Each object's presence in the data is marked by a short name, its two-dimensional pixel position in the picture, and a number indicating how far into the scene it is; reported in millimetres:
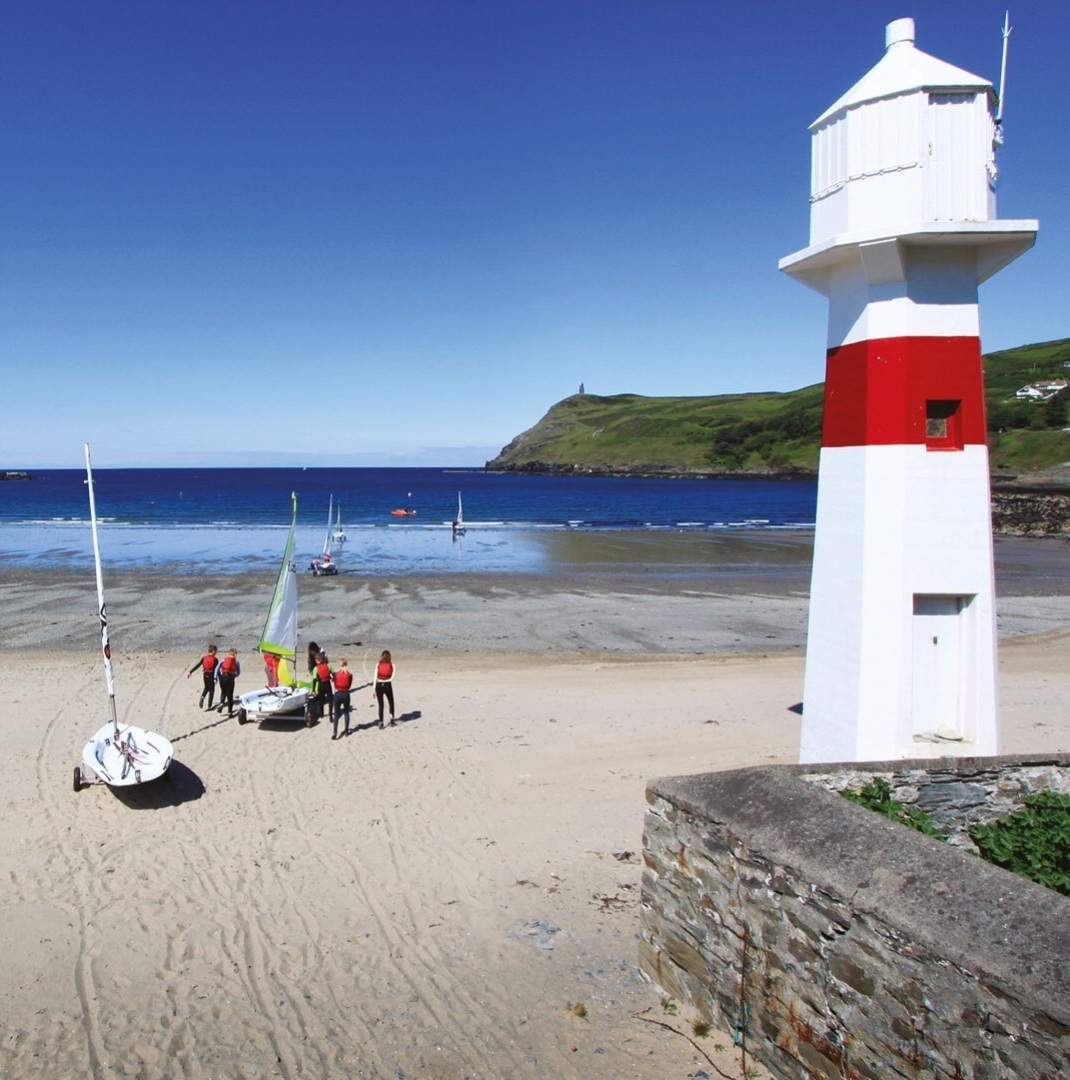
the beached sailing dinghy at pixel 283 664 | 16422
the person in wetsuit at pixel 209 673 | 17953
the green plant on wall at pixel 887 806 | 7254
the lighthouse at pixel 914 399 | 8711
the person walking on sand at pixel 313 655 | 18161
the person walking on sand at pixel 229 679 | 17438
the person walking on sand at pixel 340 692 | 16031
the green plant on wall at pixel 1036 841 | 6668
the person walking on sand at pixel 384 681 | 16531
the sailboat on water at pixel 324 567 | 42375
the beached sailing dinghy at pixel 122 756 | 12664
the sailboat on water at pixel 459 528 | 66762
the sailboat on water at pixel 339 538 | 58356
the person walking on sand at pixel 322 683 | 16891
